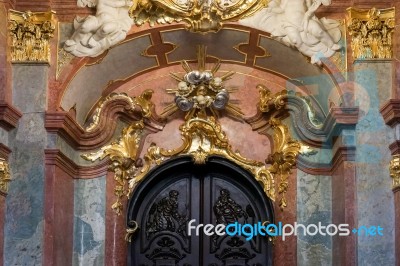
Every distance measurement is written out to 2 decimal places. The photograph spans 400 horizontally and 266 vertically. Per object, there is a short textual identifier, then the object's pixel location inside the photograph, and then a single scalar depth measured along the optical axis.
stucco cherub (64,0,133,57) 13.41
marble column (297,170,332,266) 13.88
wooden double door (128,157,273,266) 14.23
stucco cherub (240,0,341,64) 13.35
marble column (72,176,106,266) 13.98
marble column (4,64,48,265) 12.71
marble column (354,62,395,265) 12.52
